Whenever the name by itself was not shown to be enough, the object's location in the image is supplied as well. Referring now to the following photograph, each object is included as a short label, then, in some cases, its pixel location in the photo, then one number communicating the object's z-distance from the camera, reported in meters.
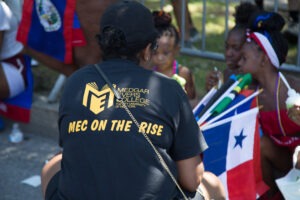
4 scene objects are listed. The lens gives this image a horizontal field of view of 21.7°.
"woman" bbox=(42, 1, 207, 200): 3.39
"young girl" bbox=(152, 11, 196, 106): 5.70
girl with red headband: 5.06
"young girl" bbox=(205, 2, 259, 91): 5.58
